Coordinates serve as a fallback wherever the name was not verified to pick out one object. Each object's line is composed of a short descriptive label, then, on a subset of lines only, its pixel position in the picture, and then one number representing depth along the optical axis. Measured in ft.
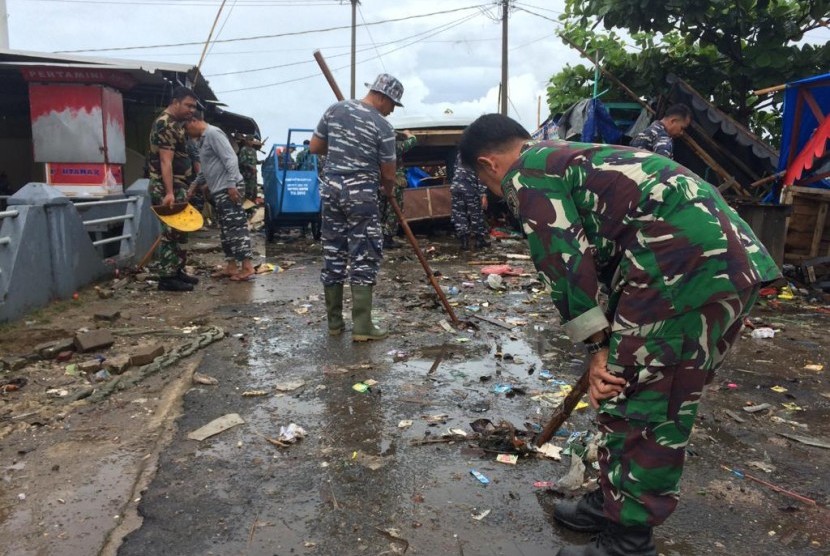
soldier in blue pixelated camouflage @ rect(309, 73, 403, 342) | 14.75
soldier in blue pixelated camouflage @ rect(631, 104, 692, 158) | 21.09
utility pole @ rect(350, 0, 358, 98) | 84.33
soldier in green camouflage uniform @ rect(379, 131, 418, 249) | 33.73
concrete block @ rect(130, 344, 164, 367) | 13.66
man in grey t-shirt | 21.22
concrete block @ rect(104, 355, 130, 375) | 13.19
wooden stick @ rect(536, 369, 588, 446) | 7.83
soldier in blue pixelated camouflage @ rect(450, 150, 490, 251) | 32.86
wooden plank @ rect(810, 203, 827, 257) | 22.77
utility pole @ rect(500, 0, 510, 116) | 66.28
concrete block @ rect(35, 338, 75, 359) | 14.03
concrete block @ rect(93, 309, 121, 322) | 17.47
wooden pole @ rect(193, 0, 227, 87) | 24.74
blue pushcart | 34.58
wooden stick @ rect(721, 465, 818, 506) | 8.47
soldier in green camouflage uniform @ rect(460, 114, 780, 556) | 5.92
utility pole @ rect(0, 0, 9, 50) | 38.01
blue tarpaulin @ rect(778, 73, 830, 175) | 24.23
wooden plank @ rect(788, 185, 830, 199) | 22.59
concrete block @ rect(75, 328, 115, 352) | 14.42
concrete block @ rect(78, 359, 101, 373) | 13.20
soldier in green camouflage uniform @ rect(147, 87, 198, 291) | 20.59
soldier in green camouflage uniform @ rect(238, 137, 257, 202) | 35.32
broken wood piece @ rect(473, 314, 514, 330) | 17.65
